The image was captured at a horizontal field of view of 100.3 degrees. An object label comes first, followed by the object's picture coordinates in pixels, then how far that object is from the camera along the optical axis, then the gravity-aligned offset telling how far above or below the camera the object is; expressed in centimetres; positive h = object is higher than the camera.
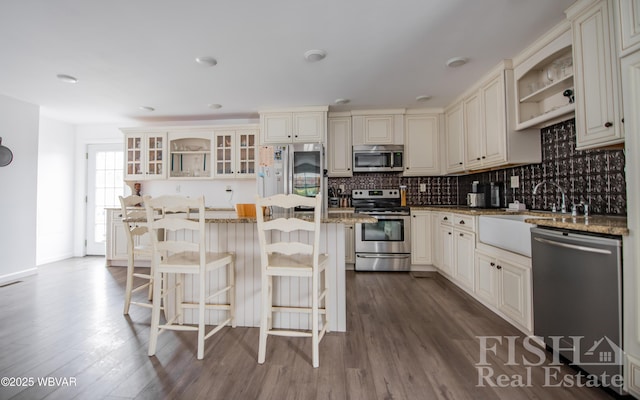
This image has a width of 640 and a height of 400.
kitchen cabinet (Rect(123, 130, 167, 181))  445 +88
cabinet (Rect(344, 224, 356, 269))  394 -56
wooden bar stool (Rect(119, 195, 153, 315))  239 -37
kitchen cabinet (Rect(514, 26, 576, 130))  213 +113
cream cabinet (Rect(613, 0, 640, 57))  132 +91
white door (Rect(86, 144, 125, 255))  494 +40
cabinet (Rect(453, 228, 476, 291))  275 -56
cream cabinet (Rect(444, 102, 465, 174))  362 +97
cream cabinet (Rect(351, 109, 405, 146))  413 +123
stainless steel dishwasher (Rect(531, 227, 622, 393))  134 -52
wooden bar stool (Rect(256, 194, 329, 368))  160 -32
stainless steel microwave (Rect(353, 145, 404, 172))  413 +75
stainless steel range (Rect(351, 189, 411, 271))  382 -51
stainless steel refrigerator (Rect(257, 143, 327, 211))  381 +55
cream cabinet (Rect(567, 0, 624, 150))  163 +83
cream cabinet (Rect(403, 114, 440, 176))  414 +96
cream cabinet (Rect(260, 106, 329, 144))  393 +121
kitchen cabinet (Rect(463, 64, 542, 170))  268 +83
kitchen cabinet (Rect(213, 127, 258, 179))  436 +92
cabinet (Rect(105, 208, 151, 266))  419 -51
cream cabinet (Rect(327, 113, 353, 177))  422 +97
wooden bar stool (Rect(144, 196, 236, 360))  171 -36
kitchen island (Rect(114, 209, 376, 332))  207 -59
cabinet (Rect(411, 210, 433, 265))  383 -47
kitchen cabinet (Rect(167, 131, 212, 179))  443 +89
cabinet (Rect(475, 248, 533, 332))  196 -66
